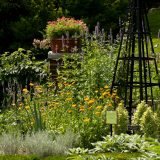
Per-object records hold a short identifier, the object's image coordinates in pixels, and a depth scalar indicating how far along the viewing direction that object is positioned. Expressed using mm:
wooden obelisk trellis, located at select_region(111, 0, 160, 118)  9380
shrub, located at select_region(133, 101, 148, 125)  8437
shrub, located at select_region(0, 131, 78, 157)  7665
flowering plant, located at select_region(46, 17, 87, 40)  13394
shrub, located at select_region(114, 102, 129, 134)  8437
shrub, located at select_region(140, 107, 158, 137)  8079
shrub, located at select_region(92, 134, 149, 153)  7402
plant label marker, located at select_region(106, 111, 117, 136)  7526
